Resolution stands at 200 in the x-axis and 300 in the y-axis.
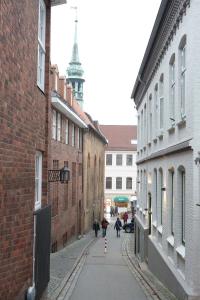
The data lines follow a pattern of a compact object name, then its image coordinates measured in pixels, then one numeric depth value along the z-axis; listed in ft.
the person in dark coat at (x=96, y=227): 126.52
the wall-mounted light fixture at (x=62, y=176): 45.24
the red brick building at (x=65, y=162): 81.05
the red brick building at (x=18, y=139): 23.29
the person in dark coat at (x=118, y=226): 124.26
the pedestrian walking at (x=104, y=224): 119.86
